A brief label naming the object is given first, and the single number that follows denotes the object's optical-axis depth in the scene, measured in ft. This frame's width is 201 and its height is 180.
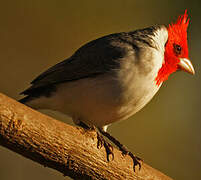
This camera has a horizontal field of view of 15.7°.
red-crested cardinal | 23.41
